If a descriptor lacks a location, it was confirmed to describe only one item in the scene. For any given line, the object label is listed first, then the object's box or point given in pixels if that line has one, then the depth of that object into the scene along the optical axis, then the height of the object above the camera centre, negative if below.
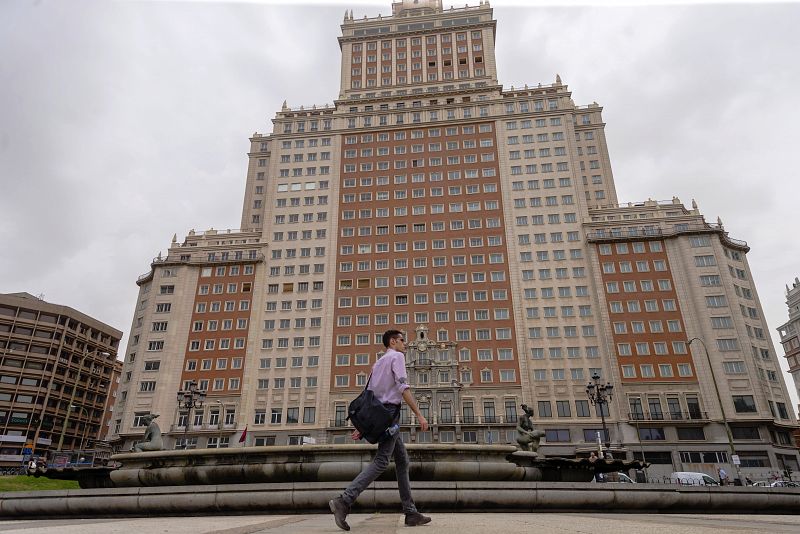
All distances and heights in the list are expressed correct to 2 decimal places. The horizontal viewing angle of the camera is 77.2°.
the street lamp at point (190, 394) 37.78 +4.61
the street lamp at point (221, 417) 55.91 +4.41
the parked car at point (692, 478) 32.22 -1.46
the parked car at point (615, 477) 30.53 -1.31
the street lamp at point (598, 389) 31.96 +4.01
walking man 5.53 +0.26
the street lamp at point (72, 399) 73.30 +8.84
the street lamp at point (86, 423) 79.95 +5.61
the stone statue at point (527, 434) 14.77 +0.60
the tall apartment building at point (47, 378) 68.79 +11.60
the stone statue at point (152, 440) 14.19 +0.52
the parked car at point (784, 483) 35.26 -2.03
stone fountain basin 10.48 -0.14
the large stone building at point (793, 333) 99.25 +22.69
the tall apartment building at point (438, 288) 54.50 +19.53
